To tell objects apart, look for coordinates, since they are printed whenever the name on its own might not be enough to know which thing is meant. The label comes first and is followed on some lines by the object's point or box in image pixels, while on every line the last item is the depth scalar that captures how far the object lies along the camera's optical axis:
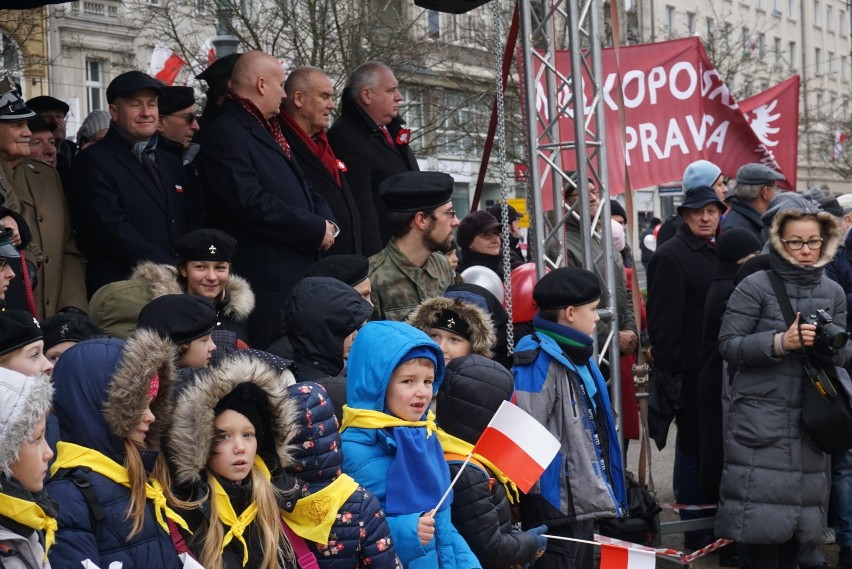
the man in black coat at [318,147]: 13.35
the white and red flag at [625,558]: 9.95
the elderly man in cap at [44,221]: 11.80
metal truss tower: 13.75
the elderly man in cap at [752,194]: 16.53
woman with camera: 12.91
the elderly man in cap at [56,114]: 14.25
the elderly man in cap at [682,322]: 15.67
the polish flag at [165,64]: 26.84
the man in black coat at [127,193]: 12.02
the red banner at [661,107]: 17.12
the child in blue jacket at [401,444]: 8.34
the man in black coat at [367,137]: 13.94
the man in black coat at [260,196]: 12.15
